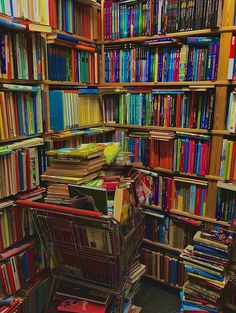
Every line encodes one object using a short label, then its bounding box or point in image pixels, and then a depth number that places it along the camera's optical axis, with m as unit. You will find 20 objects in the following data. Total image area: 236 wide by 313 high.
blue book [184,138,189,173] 2.14
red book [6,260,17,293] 1.73
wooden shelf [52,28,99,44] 1.97
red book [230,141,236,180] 1.95
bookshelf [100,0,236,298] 1.89
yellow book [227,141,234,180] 1.96
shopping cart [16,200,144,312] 1.37
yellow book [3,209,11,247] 1.73
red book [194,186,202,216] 2.15
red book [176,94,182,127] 2.12
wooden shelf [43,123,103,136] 1.99
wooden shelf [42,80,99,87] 1.92
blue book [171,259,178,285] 2.30
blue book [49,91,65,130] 1.98
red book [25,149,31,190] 1.79
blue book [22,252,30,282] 1.83
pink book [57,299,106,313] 1.52
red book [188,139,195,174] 2.12
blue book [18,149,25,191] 1.74
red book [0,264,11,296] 1.70
